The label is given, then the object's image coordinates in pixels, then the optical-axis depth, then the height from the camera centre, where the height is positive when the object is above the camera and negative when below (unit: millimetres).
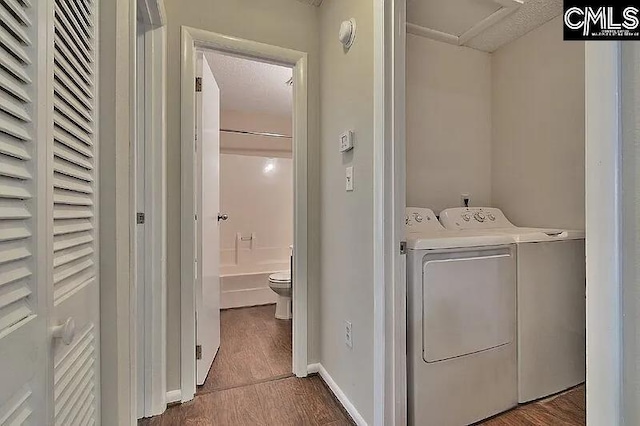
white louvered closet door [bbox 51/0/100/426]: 714 +1
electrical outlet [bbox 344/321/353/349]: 1631 -649
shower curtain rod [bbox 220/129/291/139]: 3861 +975
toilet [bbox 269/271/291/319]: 3043 -780
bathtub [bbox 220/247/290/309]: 3553 -745
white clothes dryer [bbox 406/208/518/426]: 1433 -567
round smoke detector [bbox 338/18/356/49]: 1610 +921
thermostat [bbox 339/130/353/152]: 1616 +366
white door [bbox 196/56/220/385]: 1889 -110
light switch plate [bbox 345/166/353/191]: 1623 +168
